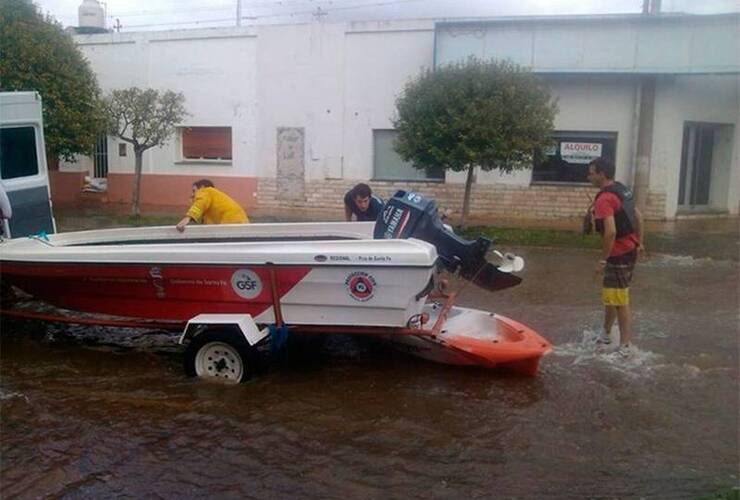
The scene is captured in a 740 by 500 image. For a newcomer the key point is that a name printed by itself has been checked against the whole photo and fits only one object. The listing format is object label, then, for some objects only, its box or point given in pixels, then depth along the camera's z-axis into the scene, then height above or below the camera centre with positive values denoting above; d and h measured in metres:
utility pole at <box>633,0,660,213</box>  17.70 +0.67
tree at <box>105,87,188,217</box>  18.03 +0.65
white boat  5.73 -1.09
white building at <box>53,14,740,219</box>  17.52 +1.07
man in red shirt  6.71 -0.73
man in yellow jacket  7.77 -0.64
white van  8.09 -0.26
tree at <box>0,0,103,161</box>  16.52 +1.45
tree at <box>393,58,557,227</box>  14.72 +0.63
